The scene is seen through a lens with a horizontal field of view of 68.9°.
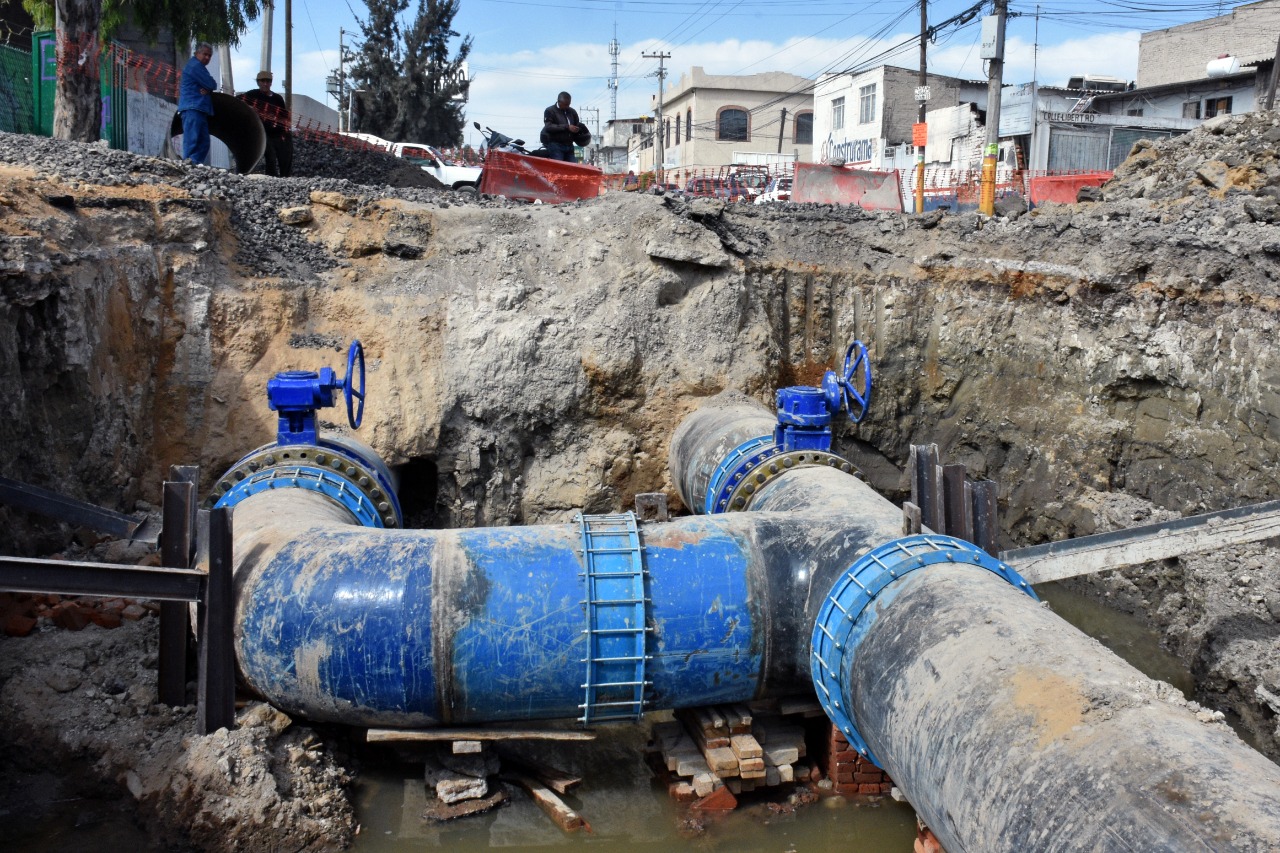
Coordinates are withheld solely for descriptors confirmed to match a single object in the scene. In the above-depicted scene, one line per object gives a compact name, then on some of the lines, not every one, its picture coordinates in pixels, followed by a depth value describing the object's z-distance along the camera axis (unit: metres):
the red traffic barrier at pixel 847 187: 14.96
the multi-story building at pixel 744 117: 45.91
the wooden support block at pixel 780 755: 5.18
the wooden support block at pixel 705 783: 5.06
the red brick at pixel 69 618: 5.71
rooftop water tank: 27.14
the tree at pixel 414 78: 34.44
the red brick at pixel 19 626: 5.54
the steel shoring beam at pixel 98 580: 4.35
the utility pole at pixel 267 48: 20.86
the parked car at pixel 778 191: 21.47
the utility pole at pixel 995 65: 16.25
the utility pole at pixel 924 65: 25.12
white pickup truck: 19.59
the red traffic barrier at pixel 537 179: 12.85
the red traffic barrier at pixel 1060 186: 17.89
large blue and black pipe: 3.59
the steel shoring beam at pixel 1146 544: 5.40
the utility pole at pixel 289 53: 24.12
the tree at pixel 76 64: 10.27
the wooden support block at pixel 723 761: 4.98
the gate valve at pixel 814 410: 6.26
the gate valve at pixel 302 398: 5.99
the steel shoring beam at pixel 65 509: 5.58
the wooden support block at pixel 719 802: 5.15
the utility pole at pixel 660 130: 45.31
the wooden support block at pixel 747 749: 5.01
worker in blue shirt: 9.91
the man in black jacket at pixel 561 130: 13.48
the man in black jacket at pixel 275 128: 11.84
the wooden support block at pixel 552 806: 5.05
